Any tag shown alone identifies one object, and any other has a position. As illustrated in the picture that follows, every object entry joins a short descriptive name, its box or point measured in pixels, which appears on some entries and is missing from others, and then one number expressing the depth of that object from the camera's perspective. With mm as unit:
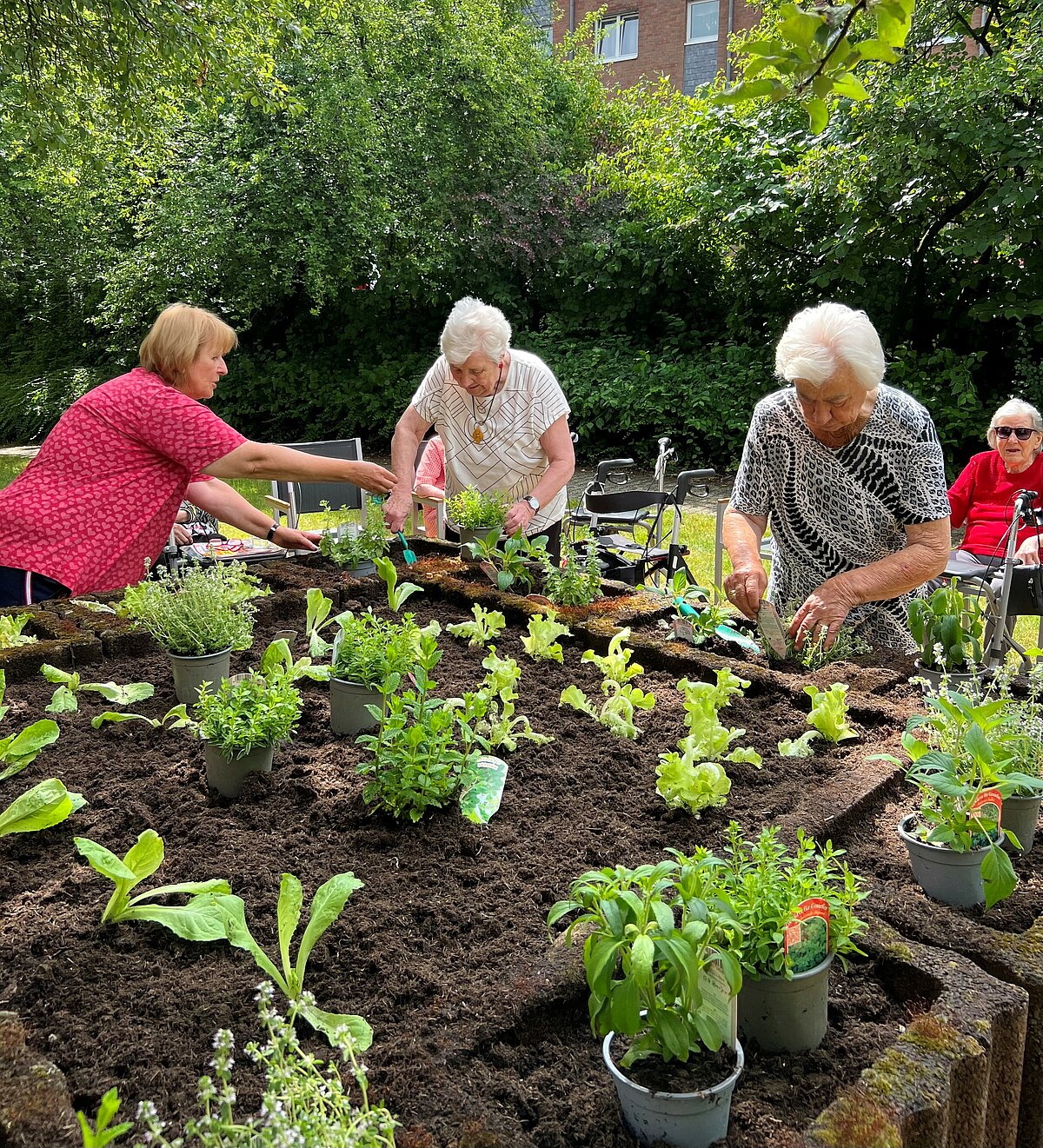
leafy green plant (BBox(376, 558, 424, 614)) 3061
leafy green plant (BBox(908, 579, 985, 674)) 2479
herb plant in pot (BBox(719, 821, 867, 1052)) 1284
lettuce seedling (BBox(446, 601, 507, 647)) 2996
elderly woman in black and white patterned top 2678
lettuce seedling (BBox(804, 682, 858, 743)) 2293
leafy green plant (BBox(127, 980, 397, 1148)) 982
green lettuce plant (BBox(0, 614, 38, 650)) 2867
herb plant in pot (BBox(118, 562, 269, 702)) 2592
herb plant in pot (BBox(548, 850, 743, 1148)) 1142
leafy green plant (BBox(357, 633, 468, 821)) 1916
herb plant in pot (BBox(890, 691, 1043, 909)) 1593
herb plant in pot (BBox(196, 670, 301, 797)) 2061
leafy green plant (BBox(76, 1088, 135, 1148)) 942
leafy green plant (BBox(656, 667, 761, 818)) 1949
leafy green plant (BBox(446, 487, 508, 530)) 3916
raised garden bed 1274
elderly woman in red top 5125
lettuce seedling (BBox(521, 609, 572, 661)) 2898
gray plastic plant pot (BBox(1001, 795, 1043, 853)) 1812
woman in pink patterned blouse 3156
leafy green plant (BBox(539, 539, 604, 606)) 3354
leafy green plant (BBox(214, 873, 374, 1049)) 1315
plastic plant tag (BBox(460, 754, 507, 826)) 1979
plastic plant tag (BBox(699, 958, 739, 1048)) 1188
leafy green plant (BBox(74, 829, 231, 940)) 1528
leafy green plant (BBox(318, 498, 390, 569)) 3881
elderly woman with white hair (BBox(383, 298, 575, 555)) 3994
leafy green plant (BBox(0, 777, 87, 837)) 1831
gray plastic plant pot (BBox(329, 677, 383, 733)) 2336
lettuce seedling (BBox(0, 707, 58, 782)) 2039
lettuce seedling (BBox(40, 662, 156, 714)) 2510
